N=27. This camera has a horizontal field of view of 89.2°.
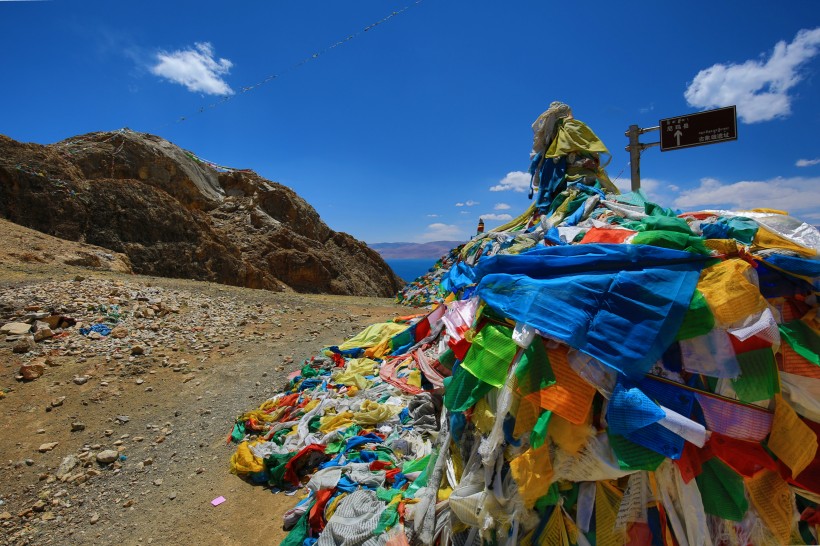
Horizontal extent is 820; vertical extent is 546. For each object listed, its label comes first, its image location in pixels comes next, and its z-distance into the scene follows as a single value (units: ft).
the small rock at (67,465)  13.82
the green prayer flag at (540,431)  7.55
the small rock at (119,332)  22.81
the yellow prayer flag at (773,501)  7.23
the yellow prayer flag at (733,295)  7.11
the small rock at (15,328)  21.11
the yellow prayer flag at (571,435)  7.47
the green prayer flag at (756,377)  7.00
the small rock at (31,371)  18.39
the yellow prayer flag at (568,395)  7.41
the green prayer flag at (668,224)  8.64
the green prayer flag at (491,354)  8.89
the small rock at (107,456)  14.46
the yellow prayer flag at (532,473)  7.55
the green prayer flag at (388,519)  9.37
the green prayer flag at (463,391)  9.33
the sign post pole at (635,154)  18.26
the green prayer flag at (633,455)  6.92
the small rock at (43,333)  21.12
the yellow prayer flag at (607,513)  7.41
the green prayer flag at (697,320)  7.19
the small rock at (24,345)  20.01
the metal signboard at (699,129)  15.62
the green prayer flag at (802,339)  7.15
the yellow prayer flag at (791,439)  6.95
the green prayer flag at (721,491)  7.18
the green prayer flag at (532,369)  8.05
